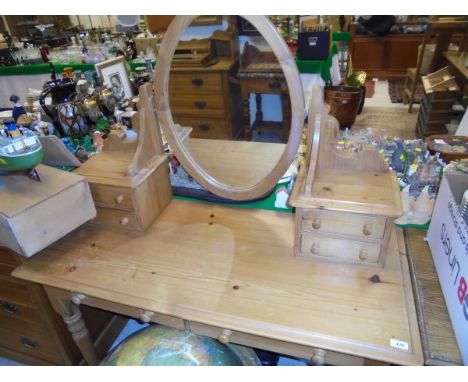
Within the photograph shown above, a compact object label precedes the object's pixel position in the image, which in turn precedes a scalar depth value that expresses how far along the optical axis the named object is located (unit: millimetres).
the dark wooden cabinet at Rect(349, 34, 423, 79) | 5047
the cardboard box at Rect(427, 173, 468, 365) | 595
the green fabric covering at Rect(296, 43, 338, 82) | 1599
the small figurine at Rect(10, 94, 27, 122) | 1218
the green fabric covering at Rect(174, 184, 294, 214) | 956
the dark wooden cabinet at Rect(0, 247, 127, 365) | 1071
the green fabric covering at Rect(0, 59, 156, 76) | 2209
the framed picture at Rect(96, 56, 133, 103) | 1451
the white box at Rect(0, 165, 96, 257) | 734
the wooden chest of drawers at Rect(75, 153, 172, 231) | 846
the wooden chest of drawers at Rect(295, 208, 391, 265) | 700
